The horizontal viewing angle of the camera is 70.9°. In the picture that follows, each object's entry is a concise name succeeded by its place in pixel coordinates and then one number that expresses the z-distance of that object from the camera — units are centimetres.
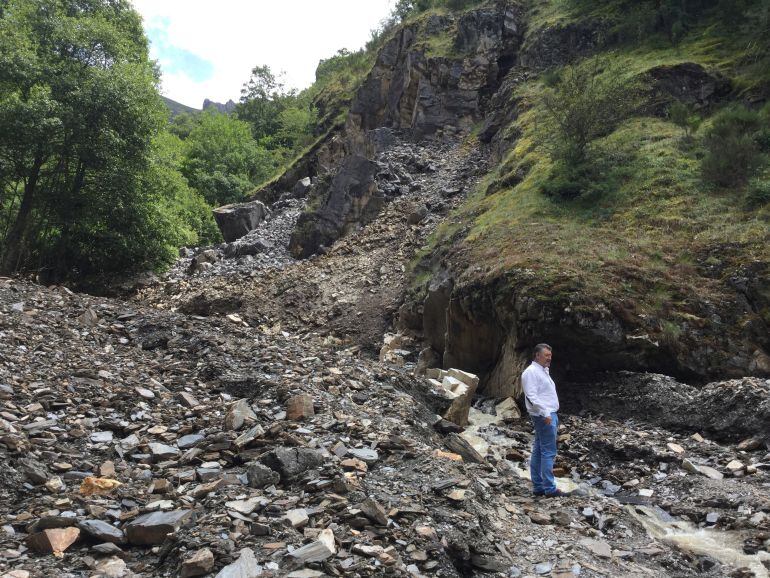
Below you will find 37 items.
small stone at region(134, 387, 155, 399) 791
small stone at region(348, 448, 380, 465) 643
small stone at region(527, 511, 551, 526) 629
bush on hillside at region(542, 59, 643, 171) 1889
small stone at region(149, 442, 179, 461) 639
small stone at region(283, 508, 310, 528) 487
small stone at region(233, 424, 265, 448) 664
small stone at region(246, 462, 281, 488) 565
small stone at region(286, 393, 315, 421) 757
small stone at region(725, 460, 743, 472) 770
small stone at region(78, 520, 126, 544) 459
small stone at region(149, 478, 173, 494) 555
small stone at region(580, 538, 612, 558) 552
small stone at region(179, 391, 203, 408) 795
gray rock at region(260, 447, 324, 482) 584
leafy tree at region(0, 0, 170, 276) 1966
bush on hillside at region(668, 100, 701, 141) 1950
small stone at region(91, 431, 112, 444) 661
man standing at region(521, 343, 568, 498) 719
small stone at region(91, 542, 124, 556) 446
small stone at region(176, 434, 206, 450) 673
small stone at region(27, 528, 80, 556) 438
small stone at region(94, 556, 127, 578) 421
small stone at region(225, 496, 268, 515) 504
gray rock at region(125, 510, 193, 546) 465
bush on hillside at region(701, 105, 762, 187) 1563
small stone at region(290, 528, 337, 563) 433
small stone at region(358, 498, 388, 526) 497
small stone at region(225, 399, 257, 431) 722
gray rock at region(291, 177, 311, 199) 3547
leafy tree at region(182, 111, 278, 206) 4131
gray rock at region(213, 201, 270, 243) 3197
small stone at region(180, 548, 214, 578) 414
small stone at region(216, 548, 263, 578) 411
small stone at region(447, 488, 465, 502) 576
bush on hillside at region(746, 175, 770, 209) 1422
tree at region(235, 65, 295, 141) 5997
